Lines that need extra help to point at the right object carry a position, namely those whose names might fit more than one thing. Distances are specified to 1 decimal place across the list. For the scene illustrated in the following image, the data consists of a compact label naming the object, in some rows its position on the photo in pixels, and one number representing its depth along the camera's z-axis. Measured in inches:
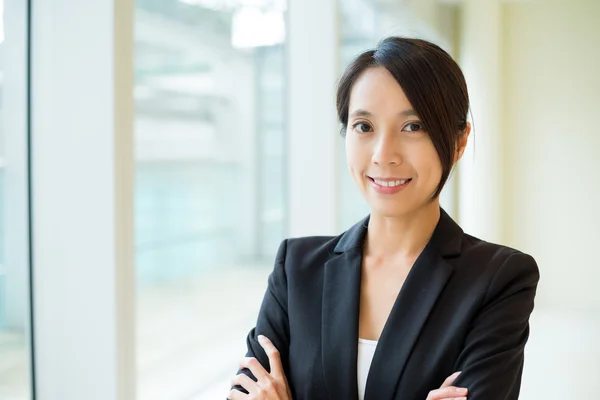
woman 53.4
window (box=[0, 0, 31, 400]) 64.9
